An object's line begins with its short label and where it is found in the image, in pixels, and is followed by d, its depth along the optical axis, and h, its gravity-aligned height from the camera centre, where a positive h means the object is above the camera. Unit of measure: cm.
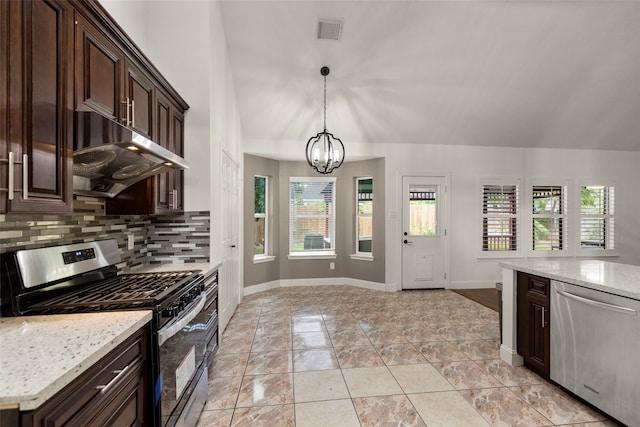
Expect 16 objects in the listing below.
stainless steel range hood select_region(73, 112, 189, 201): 144 +32
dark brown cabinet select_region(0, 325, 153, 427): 83 -61
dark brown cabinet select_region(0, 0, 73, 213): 108 +42
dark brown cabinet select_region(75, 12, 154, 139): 149 +78
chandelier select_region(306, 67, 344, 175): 364 +70
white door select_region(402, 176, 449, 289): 520 -33
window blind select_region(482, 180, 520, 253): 538 -3
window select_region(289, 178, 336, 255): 548 -4
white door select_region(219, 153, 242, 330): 331 -35
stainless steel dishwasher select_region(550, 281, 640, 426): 176 -86
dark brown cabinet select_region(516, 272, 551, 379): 232 -86
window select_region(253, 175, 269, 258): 515 -5
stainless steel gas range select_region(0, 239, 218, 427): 139 -44
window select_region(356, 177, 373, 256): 544 -4
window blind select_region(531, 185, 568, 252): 547 -5
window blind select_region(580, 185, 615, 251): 559 -6
